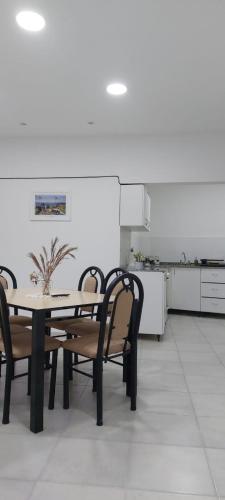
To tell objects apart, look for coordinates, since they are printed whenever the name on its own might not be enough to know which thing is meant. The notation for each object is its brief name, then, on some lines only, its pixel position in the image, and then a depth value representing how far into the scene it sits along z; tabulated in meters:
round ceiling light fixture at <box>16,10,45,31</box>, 2.12
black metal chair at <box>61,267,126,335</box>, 2.66
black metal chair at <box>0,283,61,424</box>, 2.05
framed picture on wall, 4.39
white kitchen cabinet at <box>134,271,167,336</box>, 4.09
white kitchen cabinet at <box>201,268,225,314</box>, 5.52
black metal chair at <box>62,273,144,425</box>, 2.07
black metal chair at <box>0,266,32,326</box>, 2.96
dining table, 1.97
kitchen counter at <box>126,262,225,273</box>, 5.60
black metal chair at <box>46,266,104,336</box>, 2.86
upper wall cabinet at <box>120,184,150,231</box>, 4.25
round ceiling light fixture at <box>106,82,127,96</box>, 2.98
